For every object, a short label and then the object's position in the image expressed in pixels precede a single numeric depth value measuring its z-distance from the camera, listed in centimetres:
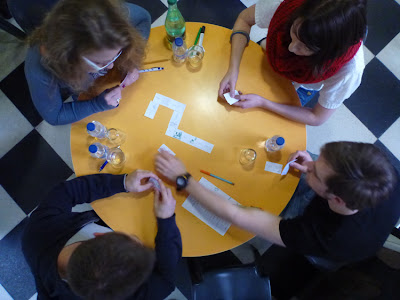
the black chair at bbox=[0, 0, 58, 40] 130
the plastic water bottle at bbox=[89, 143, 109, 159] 131
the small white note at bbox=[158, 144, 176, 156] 139
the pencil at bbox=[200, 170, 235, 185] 137
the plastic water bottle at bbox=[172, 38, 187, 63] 142
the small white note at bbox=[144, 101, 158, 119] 142
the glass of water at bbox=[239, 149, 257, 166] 140
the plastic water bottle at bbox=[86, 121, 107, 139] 133
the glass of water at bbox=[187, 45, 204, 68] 147
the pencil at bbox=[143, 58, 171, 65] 147
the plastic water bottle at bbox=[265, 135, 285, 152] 139
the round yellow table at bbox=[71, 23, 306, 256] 133
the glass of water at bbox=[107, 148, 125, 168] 139
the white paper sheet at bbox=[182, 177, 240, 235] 133
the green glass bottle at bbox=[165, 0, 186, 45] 144
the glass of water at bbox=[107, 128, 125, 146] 139
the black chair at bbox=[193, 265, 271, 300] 154
